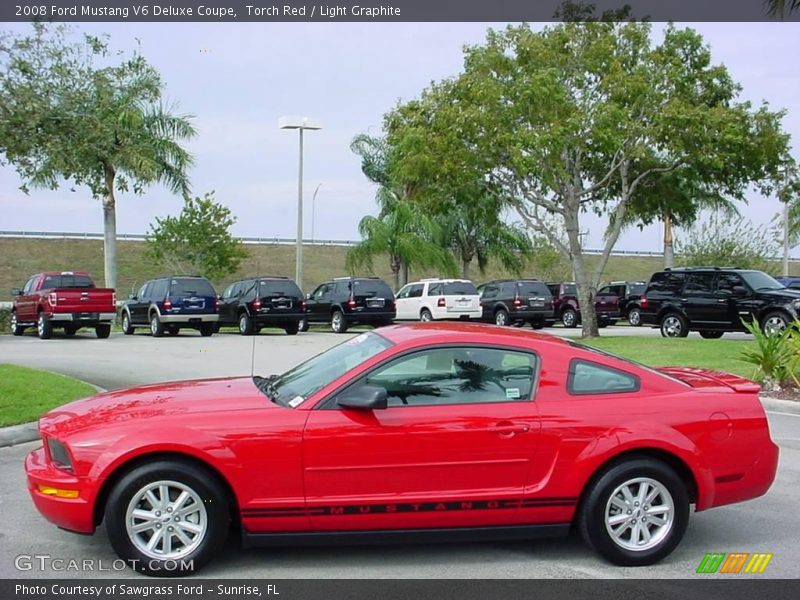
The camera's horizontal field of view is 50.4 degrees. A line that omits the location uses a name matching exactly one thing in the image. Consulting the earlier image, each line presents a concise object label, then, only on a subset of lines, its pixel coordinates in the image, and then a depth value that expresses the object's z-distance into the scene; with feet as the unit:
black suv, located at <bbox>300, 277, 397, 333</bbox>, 91.09
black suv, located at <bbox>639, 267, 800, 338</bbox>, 67.67
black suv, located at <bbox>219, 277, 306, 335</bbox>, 84.53
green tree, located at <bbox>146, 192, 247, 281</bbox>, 126.00
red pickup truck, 74.79
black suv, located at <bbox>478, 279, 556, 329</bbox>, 98.48
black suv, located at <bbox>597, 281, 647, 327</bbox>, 107.45
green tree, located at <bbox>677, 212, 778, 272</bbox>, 138.72
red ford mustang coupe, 16.08
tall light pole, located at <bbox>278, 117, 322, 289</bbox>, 100.89
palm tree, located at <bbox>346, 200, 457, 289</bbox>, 124.16
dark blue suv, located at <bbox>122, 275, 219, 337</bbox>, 81.41
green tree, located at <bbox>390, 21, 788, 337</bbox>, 69.77
